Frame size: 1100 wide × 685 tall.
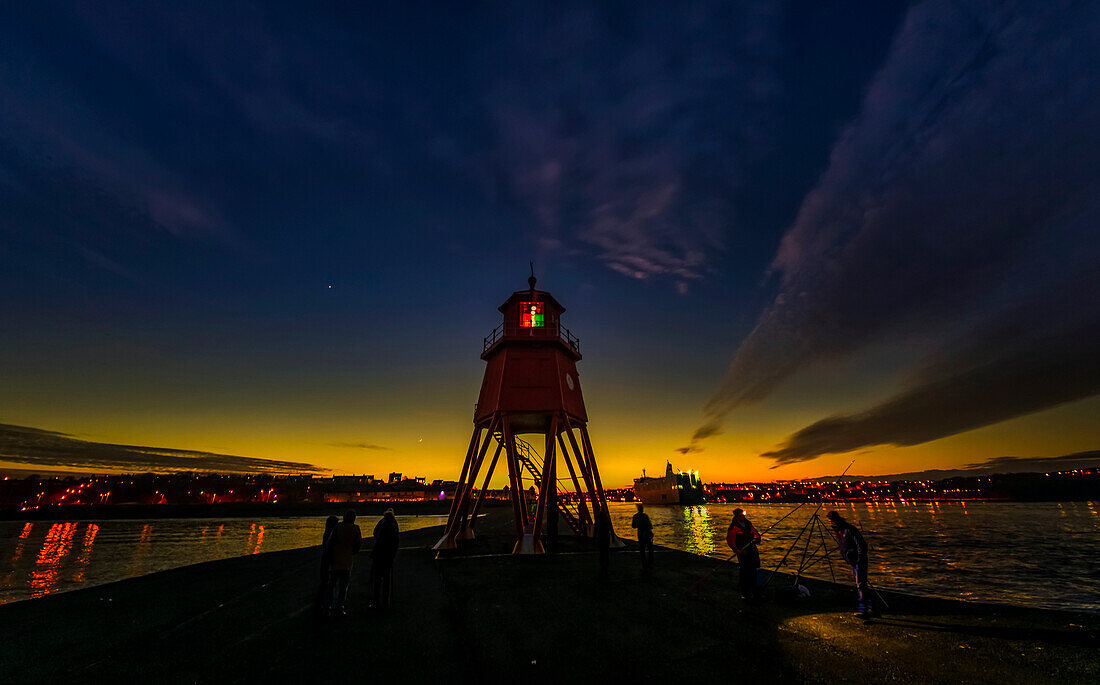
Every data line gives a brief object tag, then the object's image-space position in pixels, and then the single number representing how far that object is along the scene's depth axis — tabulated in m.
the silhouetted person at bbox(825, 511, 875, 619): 8.91
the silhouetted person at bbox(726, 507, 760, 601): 9.70
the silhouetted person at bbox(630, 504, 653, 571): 13.36
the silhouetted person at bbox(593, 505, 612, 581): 12.56
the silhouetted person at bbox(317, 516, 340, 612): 8.60
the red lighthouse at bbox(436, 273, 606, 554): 18.22
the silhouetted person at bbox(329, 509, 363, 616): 8.70
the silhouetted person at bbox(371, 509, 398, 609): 9.33
